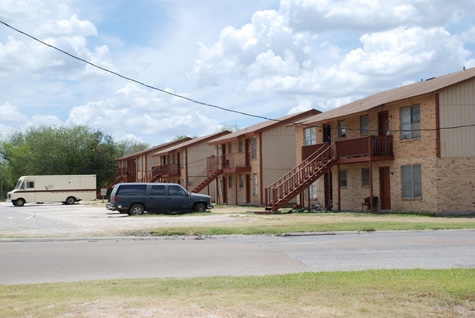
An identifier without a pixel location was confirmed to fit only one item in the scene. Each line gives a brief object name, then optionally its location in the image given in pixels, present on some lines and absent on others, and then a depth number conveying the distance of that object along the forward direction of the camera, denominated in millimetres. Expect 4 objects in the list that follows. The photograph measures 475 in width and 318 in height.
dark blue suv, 33469
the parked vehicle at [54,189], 57938
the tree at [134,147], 129600
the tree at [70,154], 85625
